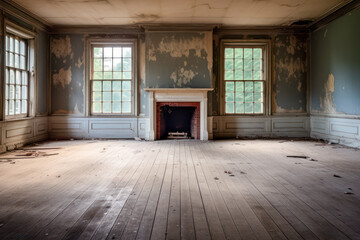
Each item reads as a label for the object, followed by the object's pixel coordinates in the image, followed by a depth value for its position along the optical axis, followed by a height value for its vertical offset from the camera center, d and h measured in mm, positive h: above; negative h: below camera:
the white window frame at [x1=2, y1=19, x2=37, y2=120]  6668 +1316
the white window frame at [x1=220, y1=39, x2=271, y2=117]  7820 +1651
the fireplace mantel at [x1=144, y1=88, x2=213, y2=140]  7445 +653
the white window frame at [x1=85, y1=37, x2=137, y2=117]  7691 +1617
